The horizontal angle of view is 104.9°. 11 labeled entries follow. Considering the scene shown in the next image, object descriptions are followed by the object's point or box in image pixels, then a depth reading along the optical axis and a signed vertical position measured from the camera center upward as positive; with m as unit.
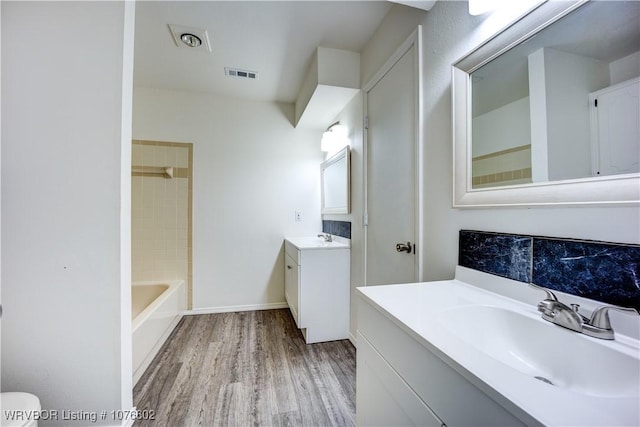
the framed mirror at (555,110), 0.60 +0.32
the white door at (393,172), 1.39 +0.30
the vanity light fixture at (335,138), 2.40 +0.82
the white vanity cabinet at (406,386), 0.49 -0.42
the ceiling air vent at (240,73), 2.28 +1.37
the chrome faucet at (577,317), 0.57 -0.25
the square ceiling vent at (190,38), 1.76 +1.35
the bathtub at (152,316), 1.70 -0.85
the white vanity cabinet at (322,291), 2.11 -0.64
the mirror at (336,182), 2.26 +0.36
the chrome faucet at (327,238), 2.56 -0.22
